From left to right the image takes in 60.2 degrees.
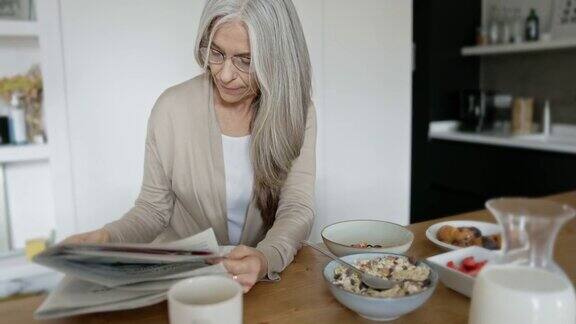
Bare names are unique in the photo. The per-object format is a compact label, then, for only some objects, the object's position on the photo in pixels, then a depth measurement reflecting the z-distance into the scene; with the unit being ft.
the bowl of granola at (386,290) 2.34
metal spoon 2.56
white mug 1.90
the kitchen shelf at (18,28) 6.07
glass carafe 1.93
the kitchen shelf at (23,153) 6.28
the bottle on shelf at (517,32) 11.01
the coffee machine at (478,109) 11.25
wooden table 2.54
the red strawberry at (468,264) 2.83
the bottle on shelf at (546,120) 10.41
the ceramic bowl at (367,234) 3.39
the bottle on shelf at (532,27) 10.63
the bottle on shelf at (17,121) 6.45
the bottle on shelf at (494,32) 11.25
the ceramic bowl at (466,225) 3.62
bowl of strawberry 2.72
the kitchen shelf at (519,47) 9.39
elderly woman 3.72
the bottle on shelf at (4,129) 6.40
